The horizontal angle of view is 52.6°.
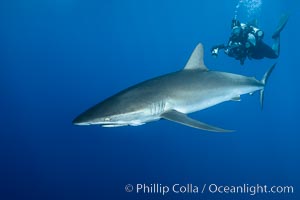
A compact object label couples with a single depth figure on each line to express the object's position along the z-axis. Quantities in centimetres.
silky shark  383
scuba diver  917
